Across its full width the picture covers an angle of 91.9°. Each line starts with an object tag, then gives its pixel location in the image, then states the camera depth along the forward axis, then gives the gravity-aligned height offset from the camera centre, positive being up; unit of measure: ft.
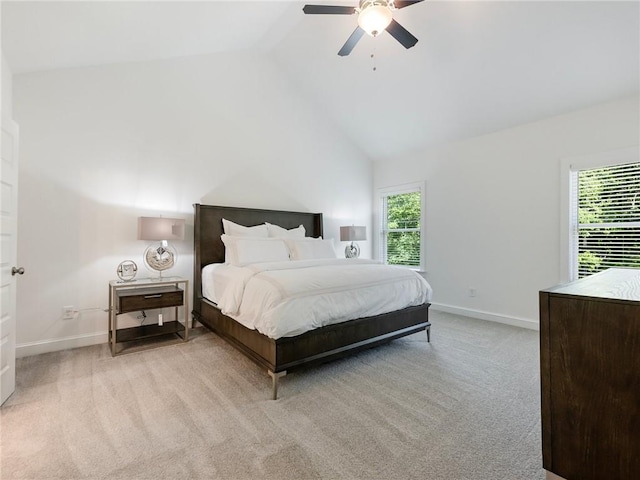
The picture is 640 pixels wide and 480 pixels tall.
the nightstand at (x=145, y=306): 9.87 -2.14
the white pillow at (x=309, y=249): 13.07 -0.26
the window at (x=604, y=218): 10.99 +1.05
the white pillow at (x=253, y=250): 11.78 -0.30
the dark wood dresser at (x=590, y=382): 3.61 -1.68
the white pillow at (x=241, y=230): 13.22 +0.53
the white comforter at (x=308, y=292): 7.48 -1.39
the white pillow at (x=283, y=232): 14.25 +0.52
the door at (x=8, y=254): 6.80 -0.32
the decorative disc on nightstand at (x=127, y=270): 11.08 -1.06
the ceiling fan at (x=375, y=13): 7.35 +5.69
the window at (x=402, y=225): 17.46 +1.10
